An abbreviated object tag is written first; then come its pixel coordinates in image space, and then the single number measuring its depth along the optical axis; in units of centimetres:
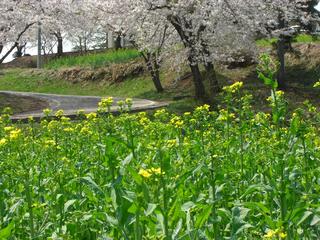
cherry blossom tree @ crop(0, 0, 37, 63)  2616
